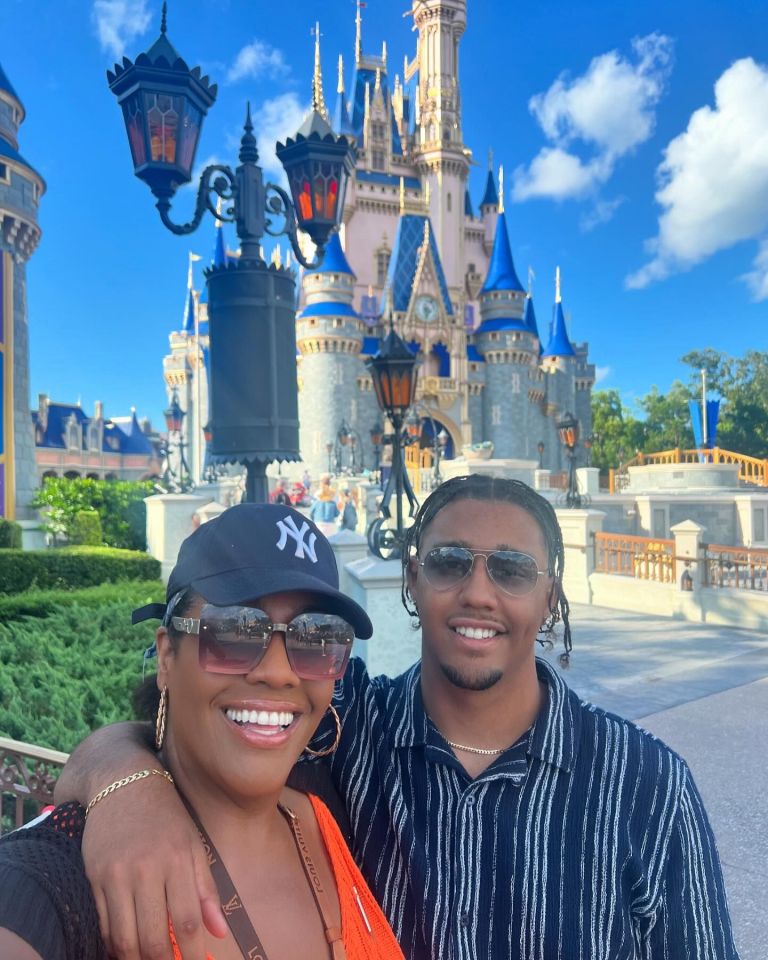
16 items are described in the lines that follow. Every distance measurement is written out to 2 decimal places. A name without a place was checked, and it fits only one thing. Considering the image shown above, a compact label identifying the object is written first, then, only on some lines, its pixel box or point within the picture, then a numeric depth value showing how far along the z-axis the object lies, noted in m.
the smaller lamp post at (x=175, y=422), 20.81
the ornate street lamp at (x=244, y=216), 3.71
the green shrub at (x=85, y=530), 14.12
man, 1.38
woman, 1.14
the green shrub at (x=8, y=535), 11.20
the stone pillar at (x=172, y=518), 12.55
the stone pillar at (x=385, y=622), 5.07
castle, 38.75
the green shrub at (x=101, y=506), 14.27
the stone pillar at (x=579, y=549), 13.45
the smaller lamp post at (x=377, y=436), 29.11
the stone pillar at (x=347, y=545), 7.02
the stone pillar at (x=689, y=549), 11.24
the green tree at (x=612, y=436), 56.97
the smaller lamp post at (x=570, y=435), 17.62
